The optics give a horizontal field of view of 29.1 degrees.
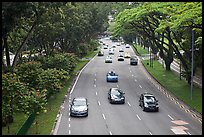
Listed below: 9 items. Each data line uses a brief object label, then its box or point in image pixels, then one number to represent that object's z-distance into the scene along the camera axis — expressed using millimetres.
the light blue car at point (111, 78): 52578
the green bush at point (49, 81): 35250
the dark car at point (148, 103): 35094
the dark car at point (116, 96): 38375
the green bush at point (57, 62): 46031
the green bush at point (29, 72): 35438
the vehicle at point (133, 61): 74688
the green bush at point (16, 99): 25891
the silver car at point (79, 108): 32750
